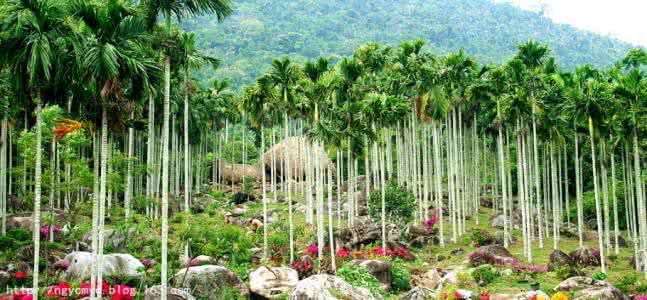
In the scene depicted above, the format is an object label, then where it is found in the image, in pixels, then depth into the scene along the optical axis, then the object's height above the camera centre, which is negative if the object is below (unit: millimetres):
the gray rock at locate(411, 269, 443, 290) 29688 -5652
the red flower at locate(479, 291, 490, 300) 23334 -5110
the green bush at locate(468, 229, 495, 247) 40000 -4681
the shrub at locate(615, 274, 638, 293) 27359 -5537
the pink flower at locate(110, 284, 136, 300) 21075 -4288
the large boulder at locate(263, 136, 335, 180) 69188 +2413
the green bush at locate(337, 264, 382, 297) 25797 -4796
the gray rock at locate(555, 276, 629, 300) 23109 -4994
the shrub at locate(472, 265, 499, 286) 28422 -5177
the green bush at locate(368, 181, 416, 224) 39562 -2111
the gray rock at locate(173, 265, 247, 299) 24250 -4401
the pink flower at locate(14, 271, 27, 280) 23859 -3931
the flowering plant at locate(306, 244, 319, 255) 36134 -4719
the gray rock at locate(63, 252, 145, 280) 24734 -3800
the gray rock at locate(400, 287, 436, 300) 23391 -5004
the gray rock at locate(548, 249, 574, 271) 32591 -5144
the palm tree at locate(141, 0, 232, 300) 19984 +6097
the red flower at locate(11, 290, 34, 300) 19781 -4059
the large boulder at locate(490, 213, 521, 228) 46847 -4125
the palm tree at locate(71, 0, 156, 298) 18922 +4324
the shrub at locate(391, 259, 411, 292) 29453 -5452
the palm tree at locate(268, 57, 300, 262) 36125 +6233
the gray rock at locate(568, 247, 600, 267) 34469 -5264
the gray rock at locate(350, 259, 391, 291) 28828 -4838
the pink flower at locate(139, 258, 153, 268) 27512 -4041
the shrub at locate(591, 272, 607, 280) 27944 -5202
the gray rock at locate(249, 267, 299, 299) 25281 -4787
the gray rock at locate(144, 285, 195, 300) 21438 -4357
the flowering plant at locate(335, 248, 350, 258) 34531 -4781
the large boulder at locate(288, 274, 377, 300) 20500 -4172
